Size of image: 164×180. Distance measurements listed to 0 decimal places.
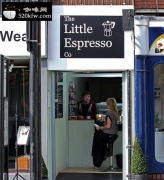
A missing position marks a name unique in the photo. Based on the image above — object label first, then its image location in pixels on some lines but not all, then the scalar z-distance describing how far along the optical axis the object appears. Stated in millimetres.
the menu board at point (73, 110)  21408
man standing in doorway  20953
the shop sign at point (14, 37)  19094
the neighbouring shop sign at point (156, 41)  19187
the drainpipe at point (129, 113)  19328
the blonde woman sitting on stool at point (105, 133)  20437
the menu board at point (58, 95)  20125
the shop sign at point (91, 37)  19250
